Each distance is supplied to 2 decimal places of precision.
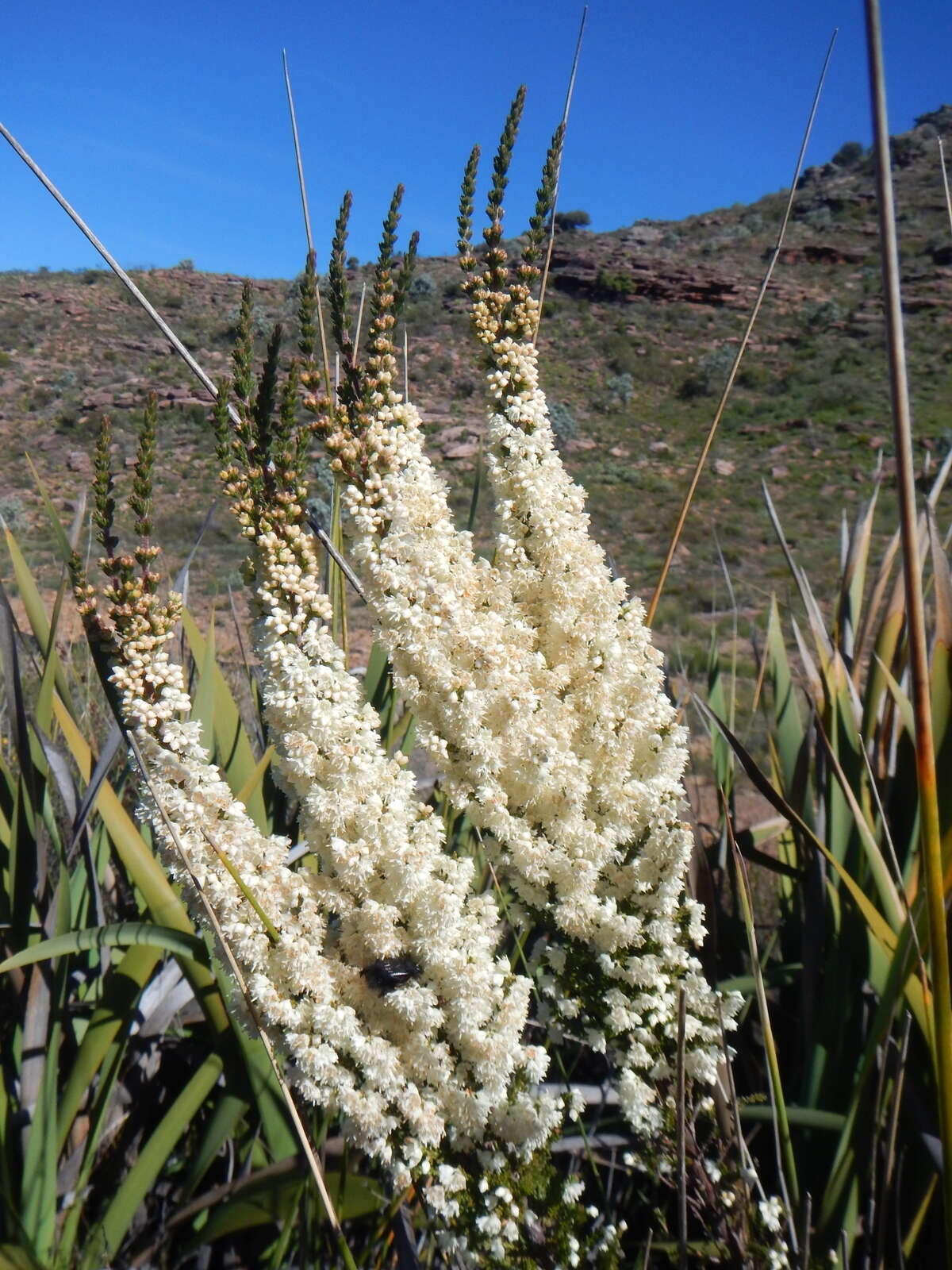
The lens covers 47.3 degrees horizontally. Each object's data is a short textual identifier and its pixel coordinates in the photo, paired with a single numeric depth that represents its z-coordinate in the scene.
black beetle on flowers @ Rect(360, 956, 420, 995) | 0.41
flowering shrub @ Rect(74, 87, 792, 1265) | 0.40
